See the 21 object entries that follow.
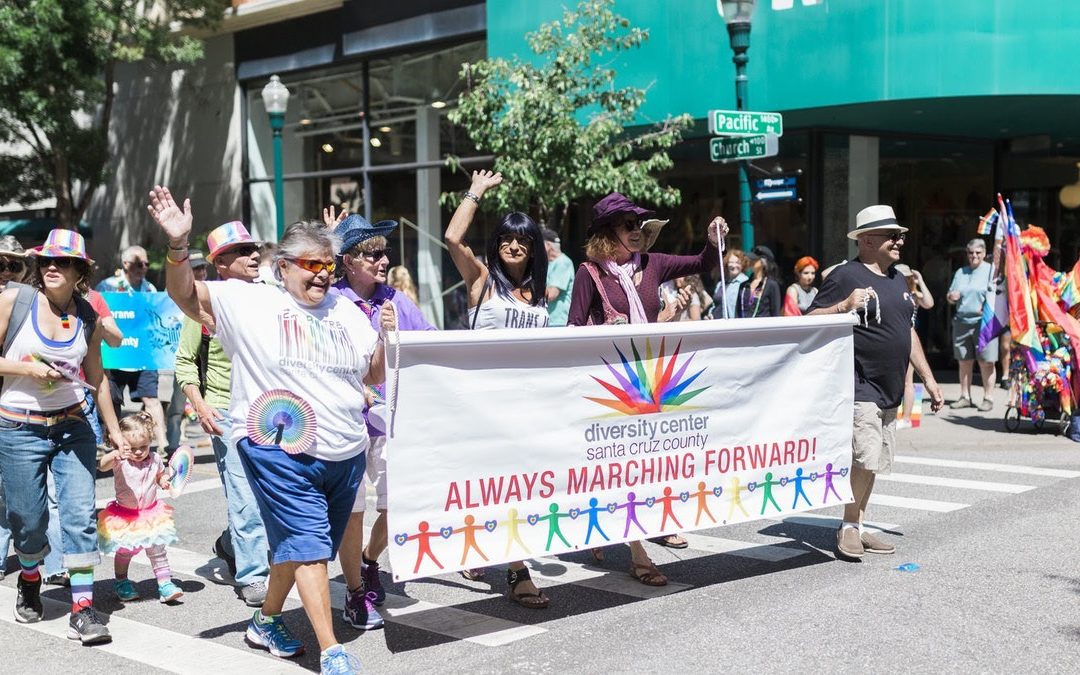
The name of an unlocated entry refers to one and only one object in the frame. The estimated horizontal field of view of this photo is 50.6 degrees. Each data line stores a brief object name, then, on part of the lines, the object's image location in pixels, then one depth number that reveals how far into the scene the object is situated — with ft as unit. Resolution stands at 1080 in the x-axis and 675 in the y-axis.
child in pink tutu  19.89
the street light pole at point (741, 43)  38.37
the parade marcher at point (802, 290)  43.88
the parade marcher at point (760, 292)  40.34
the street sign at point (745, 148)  37.81
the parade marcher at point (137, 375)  36.06
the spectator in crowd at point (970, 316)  45.16
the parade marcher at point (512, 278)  19.40
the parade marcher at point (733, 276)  41.42
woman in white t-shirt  15.37
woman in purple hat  20.94
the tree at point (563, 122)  45.14
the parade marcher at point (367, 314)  18.22
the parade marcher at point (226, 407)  19.19
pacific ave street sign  36.40
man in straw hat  21.70
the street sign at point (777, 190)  44.11
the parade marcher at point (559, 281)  39.32
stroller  37.09
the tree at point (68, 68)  60.39
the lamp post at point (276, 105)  51.55
